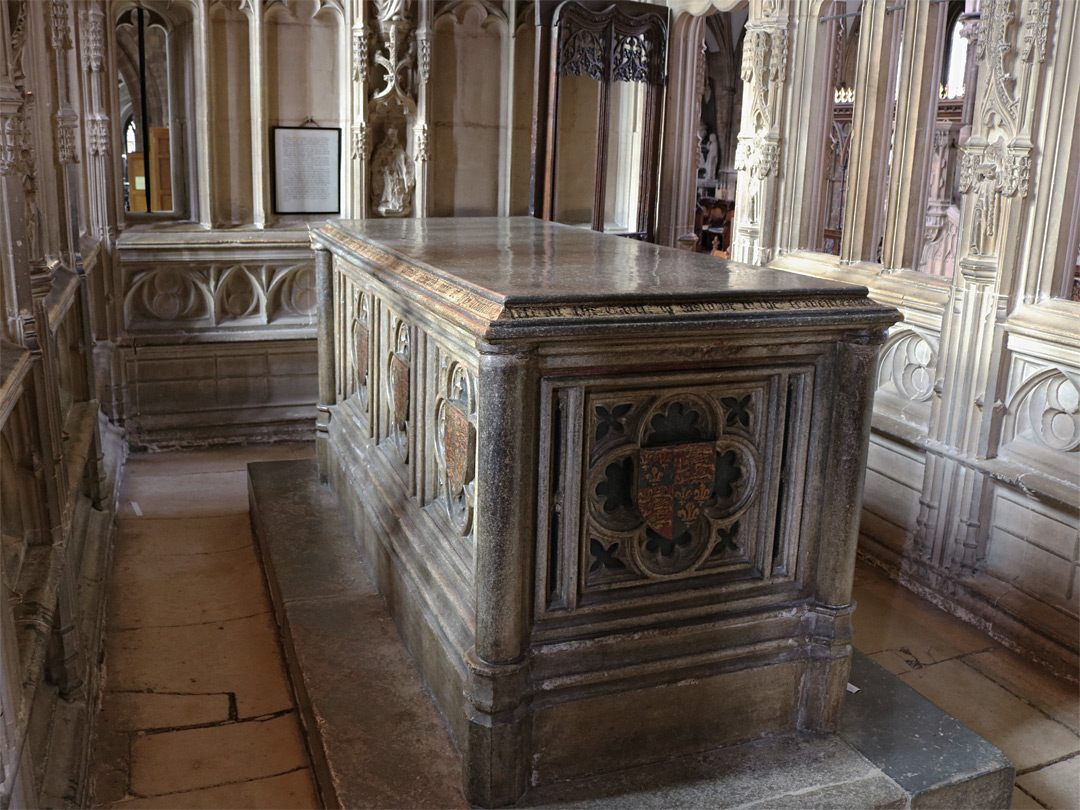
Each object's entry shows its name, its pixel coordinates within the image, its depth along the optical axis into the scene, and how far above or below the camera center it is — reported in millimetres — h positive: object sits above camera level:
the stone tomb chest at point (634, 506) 2299 -806
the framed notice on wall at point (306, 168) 6359 -27
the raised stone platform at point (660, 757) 2473 -1482
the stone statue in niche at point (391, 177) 6492 -62
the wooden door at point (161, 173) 10933 -151
